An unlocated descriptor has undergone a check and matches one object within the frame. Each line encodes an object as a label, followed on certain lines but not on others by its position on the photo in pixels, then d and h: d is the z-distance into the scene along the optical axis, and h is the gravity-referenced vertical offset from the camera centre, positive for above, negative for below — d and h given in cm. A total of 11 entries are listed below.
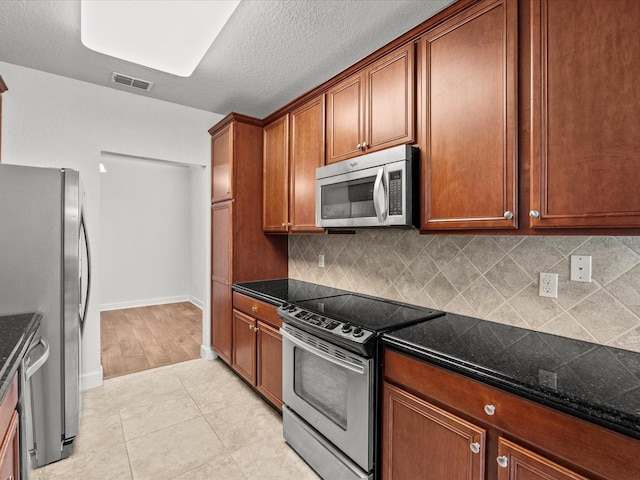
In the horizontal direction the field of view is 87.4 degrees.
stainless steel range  164 -77
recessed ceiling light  186 +133
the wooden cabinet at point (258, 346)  248 -86
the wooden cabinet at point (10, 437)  120 -76
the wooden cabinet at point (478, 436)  98 -68
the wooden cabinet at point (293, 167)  258 +62
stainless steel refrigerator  193 -22
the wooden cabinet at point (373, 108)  186 +82
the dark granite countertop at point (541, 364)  98 -47
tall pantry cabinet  314 +18
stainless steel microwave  178 +30
